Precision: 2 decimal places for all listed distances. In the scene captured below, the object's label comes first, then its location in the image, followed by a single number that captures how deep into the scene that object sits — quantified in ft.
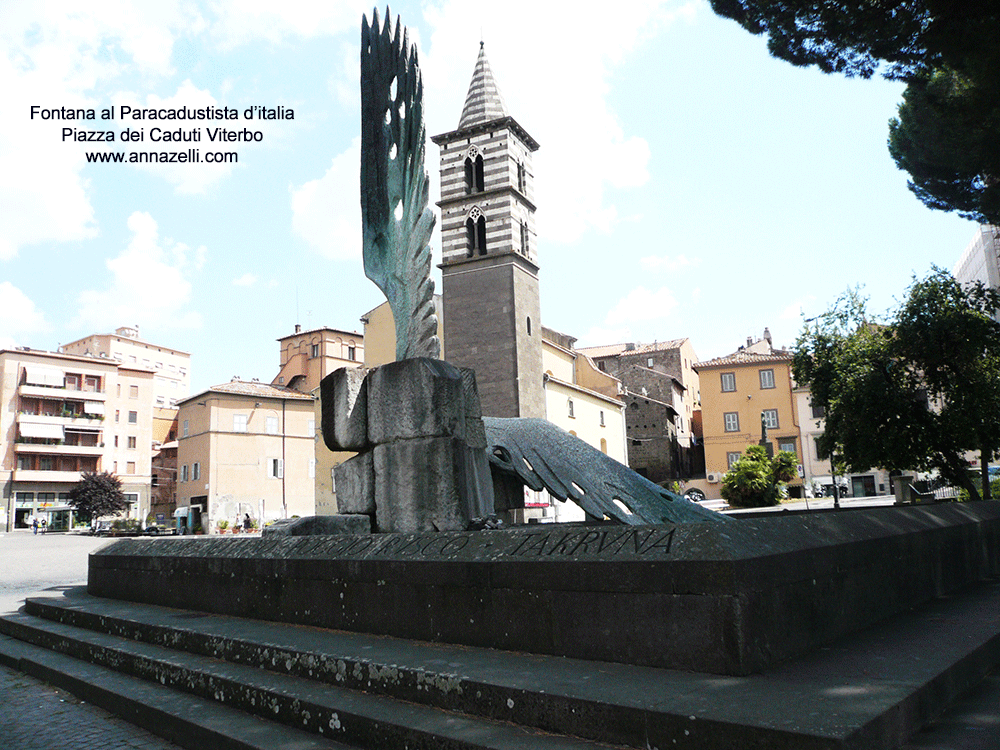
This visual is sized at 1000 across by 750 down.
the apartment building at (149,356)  249.55
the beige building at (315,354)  189.47
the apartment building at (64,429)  169.78
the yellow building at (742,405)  153.79
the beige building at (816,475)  134.82
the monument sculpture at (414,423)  20.15
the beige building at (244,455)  142.61
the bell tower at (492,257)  100.94
